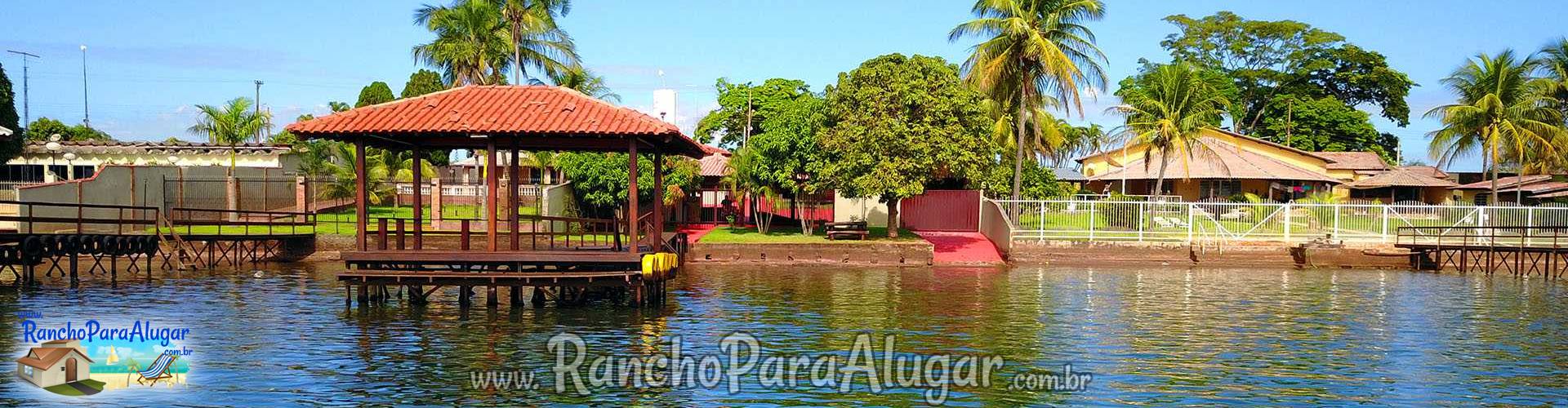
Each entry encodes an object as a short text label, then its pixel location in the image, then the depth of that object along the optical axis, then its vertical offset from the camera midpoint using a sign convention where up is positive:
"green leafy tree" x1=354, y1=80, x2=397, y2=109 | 66.50 +5.70
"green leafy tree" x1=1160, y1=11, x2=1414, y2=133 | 75.94 +8.28
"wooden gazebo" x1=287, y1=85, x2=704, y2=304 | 19.62 +0.95
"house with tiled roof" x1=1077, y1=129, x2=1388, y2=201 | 54.81 +1.05
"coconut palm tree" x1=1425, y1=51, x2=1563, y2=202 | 44.12 +3.02
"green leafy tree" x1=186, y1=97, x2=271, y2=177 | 43.94 +2.65
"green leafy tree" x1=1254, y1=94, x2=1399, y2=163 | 73.00 +4.12
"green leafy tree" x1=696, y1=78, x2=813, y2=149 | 50.00 +3.72
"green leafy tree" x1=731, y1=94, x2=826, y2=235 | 37.03 +1.28
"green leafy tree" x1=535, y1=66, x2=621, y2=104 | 45.69 +4.54
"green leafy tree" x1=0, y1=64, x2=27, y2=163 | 39.47 +2.42
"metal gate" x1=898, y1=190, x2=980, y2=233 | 43.12 -0.80
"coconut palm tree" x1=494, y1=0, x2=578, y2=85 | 42.53 +5.99
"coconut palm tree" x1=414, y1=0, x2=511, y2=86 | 41.53 +5.52
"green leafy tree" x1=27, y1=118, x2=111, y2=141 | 68.00 +3.68
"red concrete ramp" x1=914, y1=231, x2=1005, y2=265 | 36.00 -1.92
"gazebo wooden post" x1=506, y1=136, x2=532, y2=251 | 20.98 -0.21
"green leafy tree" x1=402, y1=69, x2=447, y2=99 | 65.81 +6.26
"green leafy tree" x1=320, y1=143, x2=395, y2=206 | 42.00 +0.42
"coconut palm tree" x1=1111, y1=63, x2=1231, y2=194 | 44.31 +3.16
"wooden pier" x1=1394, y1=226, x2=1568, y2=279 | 34.47 -1.80
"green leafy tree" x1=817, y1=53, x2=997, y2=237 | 35.31 +1.90
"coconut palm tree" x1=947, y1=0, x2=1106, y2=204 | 39.25 +4.88
